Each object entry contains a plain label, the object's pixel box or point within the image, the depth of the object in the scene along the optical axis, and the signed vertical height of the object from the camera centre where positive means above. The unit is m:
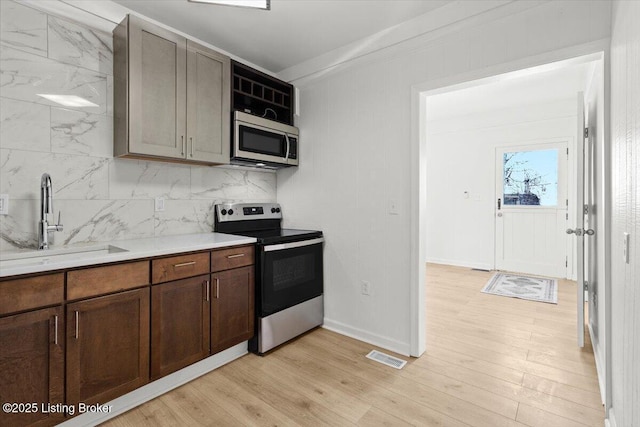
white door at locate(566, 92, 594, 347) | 2.46 -0.06
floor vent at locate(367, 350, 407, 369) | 2.34 -1.13
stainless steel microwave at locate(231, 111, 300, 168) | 2.63 +0.65
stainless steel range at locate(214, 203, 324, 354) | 2.49 -0.52
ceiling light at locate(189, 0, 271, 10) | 1.55 +1.06
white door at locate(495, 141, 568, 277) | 4.75 +0.09
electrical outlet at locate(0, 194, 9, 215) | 1.78 +0.04
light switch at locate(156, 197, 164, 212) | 2.50 +0.07
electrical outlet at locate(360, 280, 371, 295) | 2.75 -0.66
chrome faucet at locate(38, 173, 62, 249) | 1.83 +0.02
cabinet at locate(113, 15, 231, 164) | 2.05 +0.84
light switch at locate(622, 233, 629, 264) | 1.23 -0.13
